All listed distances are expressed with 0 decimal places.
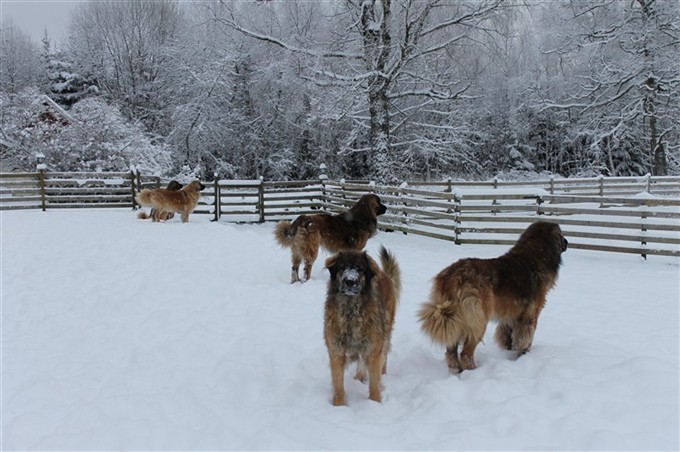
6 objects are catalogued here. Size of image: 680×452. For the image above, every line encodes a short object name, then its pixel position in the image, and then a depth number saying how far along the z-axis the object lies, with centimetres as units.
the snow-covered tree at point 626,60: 1880
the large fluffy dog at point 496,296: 411
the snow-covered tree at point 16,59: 4052
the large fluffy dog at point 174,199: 1466
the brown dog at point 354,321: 366
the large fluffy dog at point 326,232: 801
